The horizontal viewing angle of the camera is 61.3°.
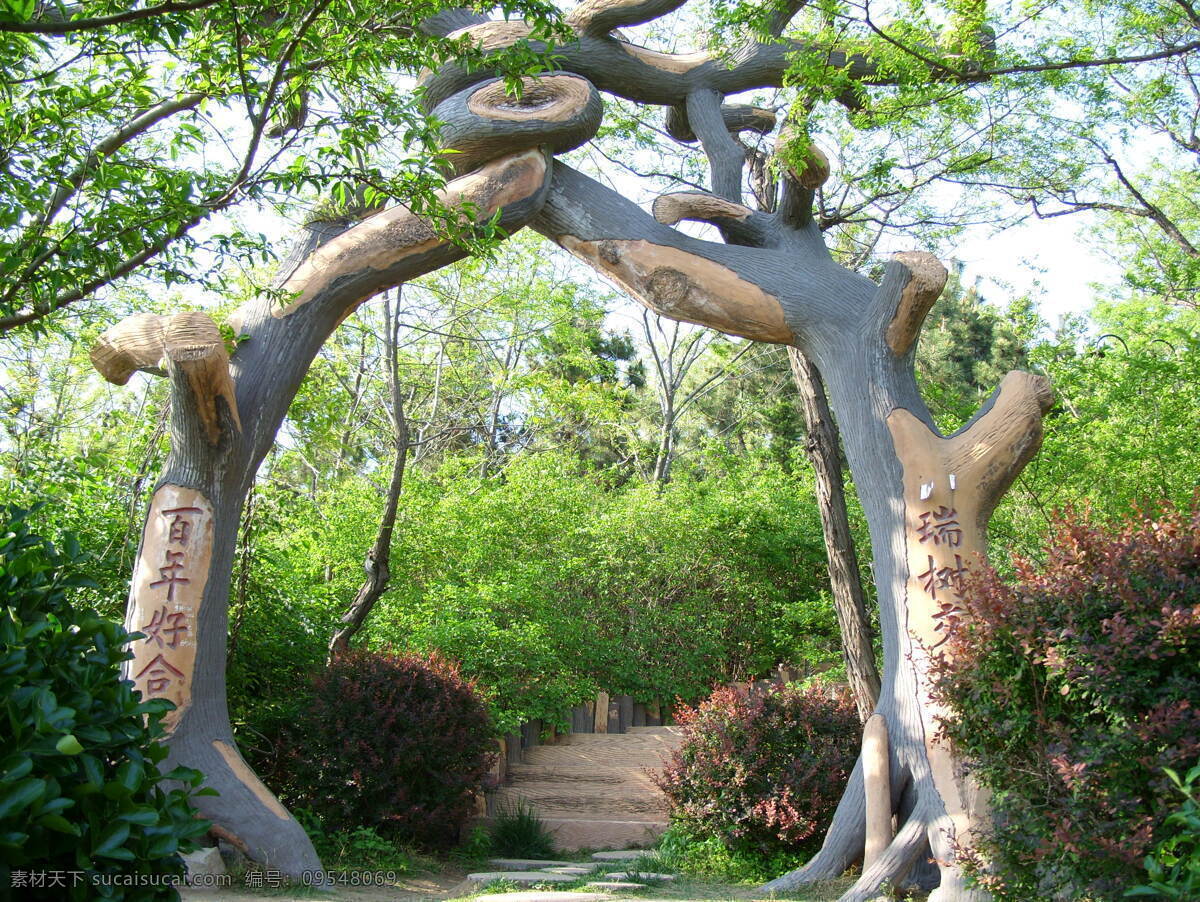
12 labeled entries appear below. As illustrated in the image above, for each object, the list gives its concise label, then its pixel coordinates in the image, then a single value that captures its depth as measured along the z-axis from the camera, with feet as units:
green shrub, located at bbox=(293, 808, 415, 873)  22.80
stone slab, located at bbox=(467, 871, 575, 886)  21.97
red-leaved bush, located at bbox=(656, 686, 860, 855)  23.21
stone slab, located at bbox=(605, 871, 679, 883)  22.59
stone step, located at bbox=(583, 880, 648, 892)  20.83
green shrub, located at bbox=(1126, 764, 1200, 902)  8.59
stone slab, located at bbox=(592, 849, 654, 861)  26.61
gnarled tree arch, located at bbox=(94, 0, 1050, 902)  20.20
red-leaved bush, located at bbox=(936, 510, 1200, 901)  10.14
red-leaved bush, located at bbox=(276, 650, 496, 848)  23.47
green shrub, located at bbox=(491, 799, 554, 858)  27.30
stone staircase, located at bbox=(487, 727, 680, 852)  30.01
